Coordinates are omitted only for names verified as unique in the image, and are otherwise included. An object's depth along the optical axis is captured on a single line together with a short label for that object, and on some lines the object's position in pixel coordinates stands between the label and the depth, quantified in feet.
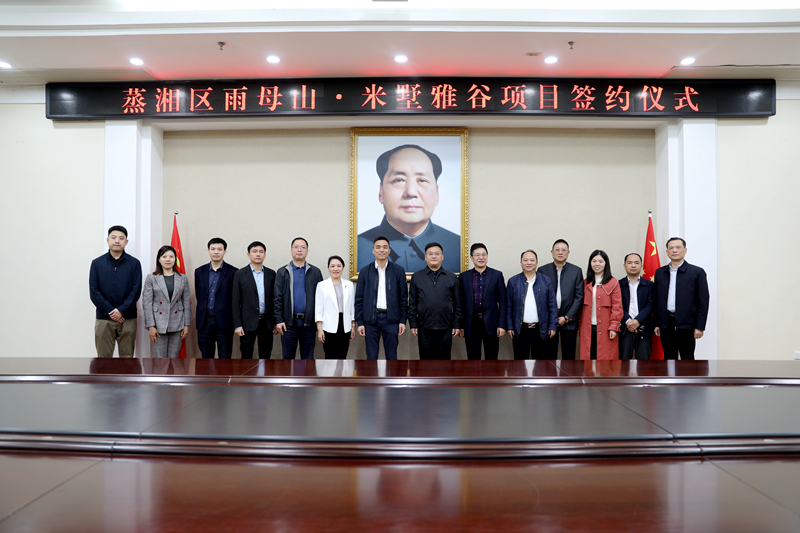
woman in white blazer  13.88
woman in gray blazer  14.08
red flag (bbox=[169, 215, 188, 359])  15.70
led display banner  14.98
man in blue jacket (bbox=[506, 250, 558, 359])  13.82
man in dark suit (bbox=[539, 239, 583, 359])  14.11
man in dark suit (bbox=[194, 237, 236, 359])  14.60
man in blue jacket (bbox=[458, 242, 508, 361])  14.12
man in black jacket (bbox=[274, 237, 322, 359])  14.25
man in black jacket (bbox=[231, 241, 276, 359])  14.32
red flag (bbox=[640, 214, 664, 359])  15.20
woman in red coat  13.51
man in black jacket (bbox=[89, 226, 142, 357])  14.23
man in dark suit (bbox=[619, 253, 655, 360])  13.76
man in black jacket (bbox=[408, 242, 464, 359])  13.60
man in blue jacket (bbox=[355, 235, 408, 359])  13.80
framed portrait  16.03
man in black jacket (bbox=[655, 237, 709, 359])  13.26
